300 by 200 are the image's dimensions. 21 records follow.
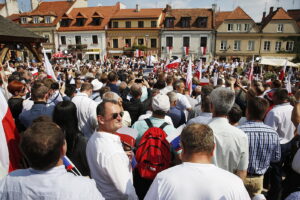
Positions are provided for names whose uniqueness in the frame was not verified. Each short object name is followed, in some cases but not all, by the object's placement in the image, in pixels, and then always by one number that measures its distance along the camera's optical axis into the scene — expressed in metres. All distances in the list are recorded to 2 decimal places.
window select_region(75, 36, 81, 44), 38.06
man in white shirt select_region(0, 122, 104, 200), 1.49
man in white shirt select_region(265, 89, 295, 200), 3.72
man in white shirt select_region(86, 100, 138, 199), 2.00
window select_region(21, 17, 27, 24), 38.25
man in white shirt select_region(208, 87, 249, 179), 2.40
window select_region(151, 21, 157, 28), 35.94
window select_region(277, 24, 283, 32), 32.84
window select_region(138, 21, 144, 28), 36.25
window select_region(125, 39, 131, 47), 37.22
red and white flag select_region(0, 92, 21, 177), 2.14
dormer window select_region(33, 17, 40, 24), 38.12
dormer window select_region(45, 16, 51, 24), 38.22
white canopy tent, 16.73
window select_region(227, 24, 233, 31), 33.78
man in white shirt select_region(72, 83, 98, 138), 3.98
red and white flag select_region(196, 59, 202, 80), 9.27
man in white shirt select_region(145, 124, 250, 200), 1.56
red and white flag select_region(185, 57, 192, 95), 6.77
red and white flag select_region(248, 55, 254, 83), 8.27
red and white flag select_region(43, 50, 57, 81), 6.28
